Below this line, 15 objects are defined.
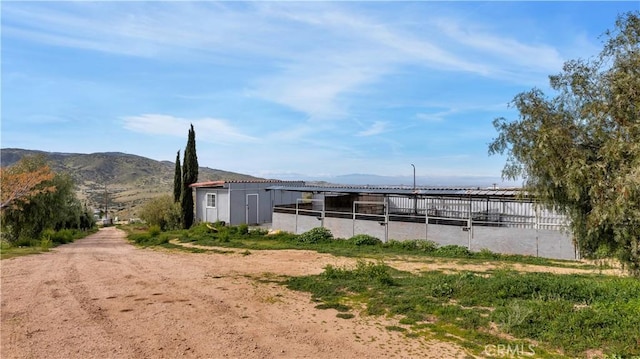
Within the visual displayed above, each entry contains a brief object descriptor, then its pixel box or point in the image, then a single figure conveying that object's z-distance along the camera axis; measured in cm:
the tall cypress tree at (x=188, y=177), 3159
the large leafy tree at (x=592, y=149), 670
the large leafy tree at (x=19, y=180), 1362
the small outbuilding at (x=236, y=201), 2861
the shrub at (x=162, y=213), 3229
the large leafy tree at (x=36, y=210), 2336
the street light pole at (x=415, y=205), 2540
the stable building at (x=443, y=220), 1738
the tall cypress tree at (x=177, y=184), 3316
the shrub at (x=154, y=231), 2517
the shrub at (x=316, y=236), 2098
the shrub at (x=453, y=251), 1705
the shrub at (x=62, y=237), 2383
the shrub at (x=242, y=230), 2373
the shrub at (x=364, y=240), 1983
